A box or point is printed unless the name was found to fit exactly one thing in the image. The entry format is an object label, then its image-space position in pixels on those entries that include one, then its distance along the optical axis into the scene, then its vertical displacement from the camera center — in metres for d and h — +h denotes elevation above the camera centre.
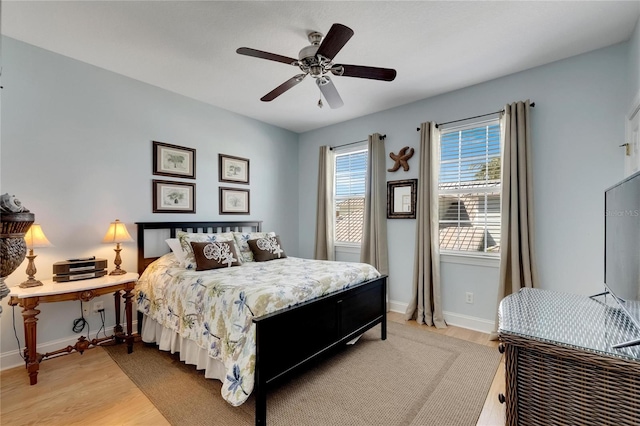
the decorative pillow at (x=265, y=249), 3.43 -0.43
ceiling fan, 1.87 +1.09
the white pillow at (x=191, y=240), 2.87 -0.29
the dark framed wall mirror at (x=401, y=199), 3.76 +0.18
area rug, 1.88 -1.30
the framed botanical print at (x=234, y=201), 4.04 +0.17
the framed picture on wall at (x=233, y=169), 4.02 +0.61
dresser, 0.94 -0.54
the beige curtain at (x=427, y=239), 3.47 -0.32
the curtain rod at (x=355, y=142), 4.04 +1.04
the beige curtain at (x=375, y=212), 3.96 +0.01
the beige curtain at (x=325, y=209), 4.56 +0.06
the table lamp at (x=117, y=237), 2.81 -0.24
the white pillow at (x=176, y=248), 2.94 -0.37
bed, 1.85 -0.77
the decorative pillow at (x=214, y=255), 2.83 -0.43
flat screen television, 1.18 -0.15
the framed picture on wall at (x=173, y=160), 3.38 +0.62
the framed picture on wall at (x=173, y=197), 3.38 +0.19
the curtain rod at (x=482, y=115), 2.94 +1.08
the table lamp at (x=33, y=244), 2.34 -0.26
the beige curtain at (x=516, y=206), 2.88 +0.07
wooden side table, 2.23 -0.68
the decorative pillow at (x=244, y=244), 3.41 -0.37
